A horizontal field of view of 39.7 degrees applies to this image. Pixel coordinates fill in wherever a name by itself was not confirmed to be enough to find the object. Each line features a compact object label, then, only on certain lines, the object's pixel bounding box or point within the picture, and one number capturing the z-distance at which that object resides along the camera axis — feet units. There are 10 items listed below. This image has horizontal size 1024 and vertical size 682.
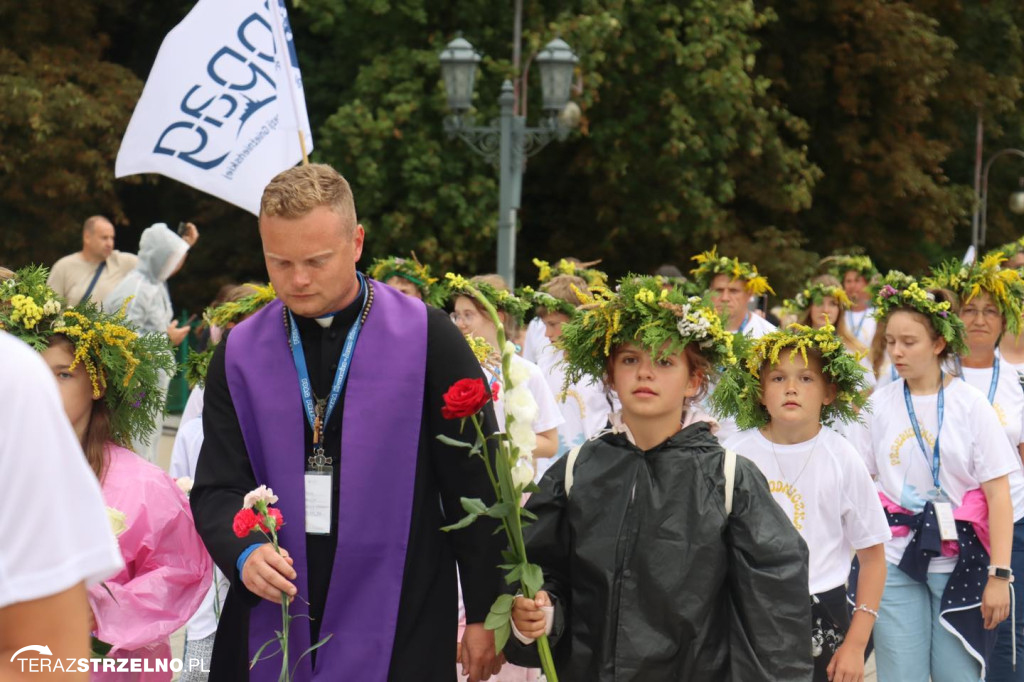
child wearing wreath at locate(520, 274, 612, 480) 28.60
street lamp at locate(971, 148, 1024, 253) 100.36
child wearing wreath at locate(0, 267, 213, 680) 14.24
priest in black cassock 12.43
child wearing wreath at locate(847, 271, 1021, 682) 19.88
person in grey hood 40.34
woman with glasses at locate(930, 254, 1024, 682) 23.34
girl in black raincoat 12.90
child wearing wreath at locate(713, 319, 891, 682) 17.10
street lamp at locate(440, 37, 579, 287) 55.77
